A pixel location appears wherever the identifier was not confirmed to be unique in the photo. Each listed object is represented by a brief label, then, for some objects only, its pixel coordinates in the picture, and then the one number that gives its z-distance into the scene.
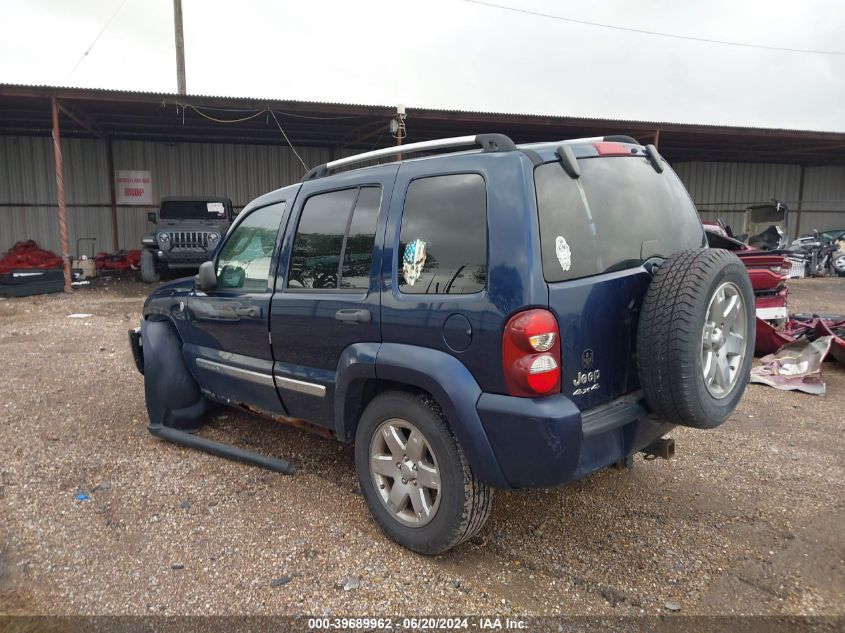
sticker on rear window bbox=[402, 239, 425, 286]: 2.78
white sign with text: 18.64
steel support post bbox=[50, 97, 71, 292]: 12.67
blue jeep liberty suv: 2.41
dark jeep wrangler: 13.22
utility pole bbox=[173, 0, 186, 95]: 18.02
